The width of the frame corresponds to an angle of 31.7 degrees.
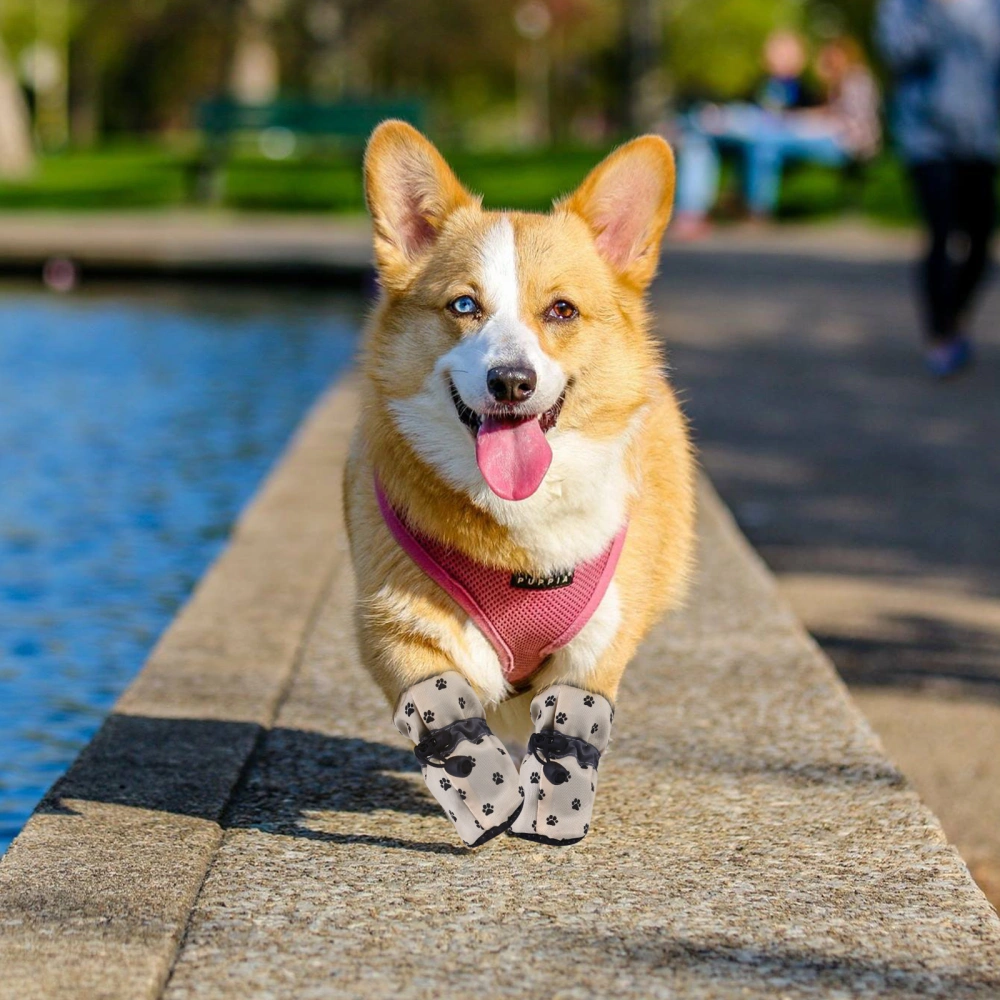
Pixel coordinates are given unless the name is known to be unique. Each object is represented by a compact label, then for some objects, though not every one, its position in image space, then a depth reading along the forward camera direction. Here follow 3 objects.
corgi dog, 3.43
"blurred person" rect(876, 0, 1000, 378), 10.74
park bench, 26.44
